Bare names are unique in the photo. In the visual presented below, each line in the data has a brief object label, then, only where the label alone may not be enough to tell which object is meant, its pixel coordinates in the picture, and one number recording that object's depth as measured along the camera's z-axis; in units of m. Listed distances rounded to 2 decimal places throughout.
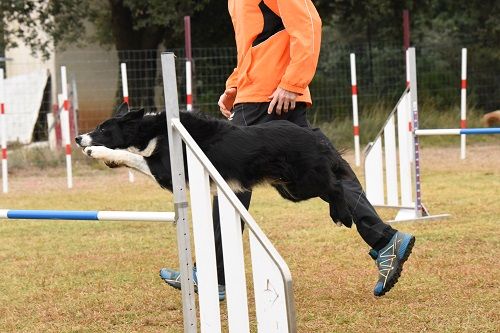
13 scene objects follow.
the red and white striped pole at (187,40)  21.51
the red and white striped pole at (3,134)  17.13
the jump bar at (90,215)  5.28
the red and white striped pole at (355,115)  18.90
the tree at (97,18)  26.44
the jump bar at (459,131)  9.61
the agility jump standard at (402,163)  11.33
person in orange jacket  6.54
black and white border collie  6.15
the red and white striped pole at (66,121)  17.37
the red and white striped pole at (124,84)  17.94
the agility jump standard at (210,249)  4.34
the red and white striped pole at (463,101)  19.53
